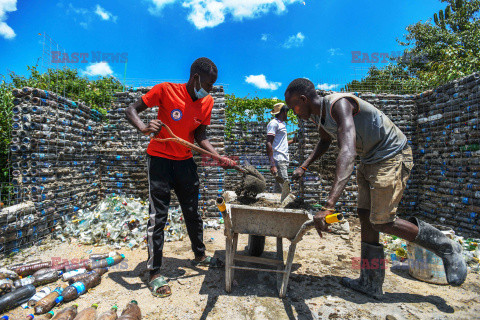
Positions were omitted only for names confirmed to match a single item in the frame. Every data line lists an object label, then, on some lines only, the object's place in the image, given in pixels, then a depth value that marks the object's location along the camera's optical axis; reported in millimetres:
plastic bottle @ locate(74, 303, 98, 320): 1932
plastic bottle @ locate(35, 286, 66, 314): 2057
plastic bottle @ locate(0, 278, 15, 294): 2220
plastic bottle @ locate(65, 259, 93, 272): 2787
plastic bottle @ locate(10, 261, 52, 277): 2684
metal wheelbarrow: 2062
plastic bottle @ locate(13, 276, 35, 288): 2400
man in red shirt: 2447
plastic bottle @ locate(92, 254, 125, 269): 2839
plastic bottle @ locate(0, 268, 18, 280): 2396
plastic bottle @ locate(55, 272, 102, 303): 2221
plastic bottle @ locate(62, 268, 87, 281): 2568
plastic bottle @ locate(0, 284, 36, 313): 2080
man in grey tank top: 2143
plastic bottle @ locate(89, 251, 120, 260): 3174
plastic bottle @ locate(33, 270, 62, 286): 2516
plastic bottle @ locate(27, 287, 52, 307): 2150
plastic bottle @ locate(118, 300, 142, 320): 1879
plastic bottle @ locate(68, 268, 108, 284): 2518
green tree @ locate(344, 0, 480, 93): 14929
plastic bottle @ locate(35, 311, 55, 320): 1977
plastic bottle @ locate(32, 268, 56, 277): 2575
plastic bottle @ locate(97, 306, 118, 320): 1913
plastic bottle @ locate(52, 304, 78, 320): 1899
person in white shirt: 4492
